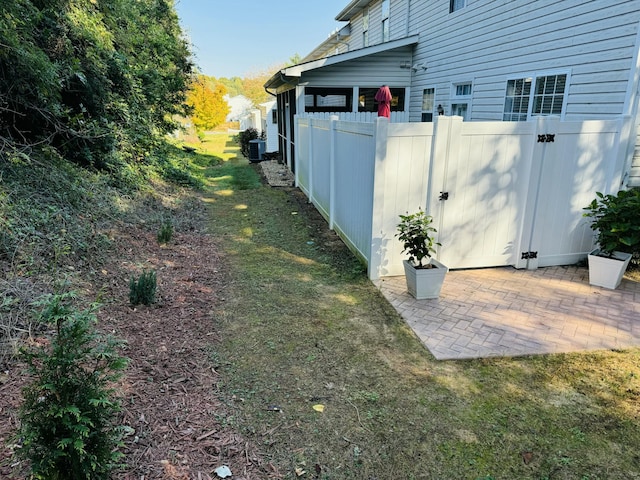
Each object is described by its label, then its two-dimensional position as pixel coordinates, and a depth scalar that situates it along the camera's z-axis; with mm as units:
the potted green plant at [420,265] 4461
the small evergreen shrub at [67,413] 1909
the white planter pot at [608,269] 4723
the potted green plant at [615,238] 4691
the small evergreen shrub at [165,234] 6016
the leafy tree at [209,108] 30297
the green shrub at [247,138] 20122
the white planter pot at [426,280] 4445
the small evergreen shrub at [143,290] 4070
